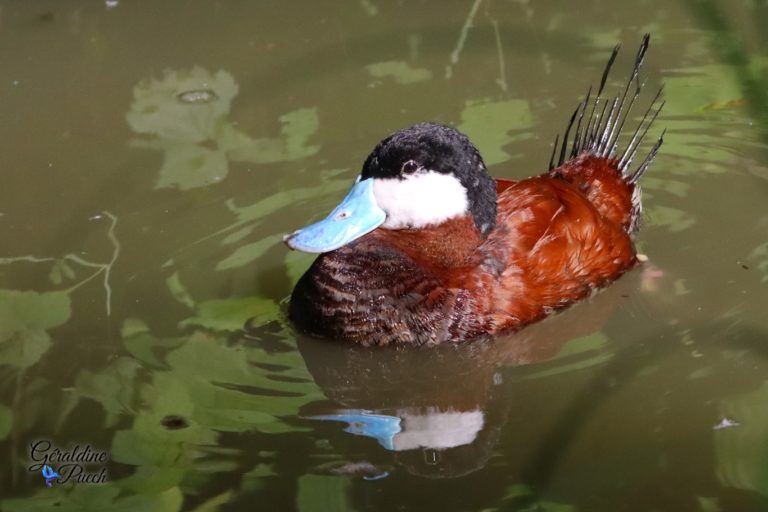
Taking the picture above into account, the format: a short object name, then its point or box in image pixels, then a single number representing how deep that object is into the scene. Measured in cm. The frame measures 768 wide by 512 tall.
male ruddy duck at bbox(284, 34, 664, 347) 860
